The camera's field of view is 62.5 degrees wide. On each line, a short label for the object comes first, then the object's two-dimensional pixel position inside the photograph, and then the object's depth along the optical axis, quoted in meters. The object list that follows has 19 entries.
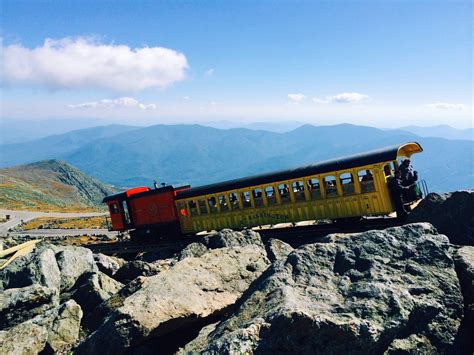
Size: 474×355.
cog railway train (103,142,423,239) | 18.30
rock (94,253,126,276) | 16.98
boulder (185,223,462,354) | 5.57
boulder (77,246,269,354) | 7.64
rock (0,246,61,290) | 13.91
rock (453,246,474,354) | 6.13
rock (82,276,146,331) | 10.02
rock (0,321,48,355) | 8.77
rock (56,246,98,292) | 14.87
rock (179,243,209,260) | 14.61
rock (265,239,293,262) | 12.47
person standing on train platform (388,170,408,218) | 17.83
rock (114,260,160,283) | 14.15
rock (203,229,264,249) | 15.39
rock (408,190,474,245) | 11.20
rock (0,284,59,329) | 11.03
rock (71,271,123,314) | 11.97
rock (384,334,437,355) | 5.85
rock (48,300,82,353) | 9.64
